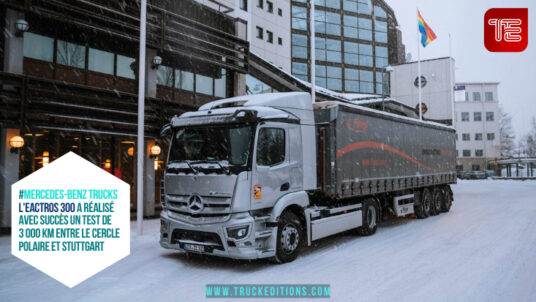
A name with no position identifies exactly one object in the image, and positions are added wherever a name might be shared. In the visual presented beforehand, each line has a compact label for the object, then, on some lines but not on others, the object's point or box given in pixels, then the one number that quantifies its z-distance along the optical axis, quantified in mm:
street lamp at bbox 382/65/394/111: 56712
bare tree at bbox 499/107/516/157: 88188
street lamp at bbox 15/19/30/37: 11766
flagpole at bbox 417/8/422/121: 30122
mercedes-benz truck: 7648
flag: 28766
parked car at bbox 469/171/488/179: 58844
